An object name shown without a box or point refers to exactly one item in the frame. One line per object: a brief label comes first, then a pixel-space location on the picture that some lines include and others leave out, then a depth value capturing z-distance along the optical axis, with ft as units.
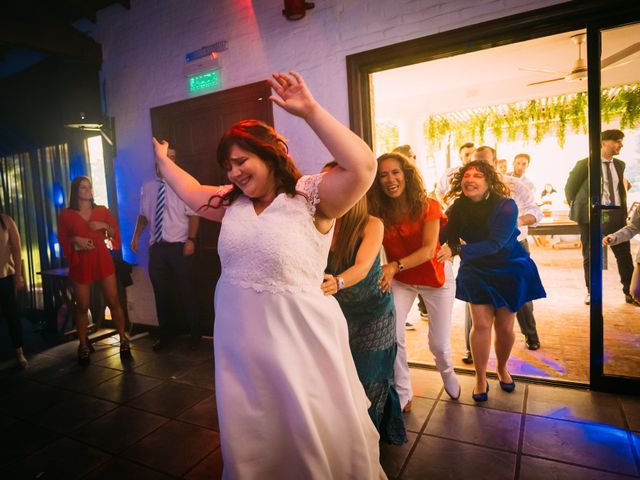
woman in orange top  8.20
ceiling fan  9.46
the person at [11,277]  11.96
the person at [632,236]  8.85
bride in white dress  4.34
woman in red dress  12.00
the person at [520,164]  16.28
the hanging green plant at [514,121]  24.34
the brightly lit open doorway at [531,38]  7.95
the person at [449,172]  14.40
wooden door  12.07
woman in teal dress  6.50
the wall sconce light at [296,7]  10.36
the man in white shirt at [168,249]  12.74
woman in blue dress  8.49
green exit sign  12.38
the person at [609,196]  8.82
